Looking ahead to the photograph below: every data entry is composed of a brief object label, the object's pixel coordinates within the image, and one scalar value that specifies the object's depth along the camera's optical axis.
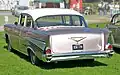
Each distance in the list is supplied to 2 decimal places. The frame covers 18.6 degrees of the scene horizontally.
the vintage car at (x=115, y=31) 12.38
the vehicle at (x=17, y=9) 47.09
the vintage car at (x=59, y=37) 9.06
